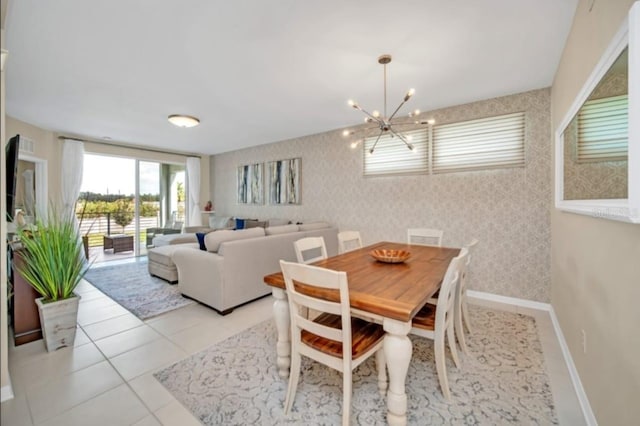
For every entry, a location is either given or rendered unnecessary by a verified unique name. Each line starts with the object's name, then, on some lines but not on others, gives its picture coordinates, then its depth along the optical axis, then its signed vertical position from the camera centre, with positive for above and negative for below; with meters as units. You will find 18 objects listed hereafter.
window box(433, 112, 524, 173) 3.21 +0.88
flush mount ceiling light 3.84 +1.37
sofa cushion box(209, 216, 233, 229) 6.17 -0.26
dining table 1.28 -0.46
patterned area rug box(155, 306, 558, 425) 1.52 -1.18
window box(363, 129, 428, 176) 3.84 +0.86
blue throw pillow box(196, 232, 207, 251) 3.59 -0.41
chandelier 2.37 +0.92
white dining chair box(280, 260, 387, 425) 1.29 -0.71
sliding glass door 5.46 +0.17
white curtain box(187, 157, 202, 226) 6.89 +0.56
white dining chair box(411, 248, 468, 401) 1.52 -0.73
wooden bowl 2.12 -0.38
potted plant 2.10 -0.52
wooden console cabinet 2.29 -0.87
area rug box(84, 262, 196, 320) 3.06 -1.09
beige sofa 2.89 -0.64
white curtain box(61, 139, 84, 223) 4.98 +0.75
